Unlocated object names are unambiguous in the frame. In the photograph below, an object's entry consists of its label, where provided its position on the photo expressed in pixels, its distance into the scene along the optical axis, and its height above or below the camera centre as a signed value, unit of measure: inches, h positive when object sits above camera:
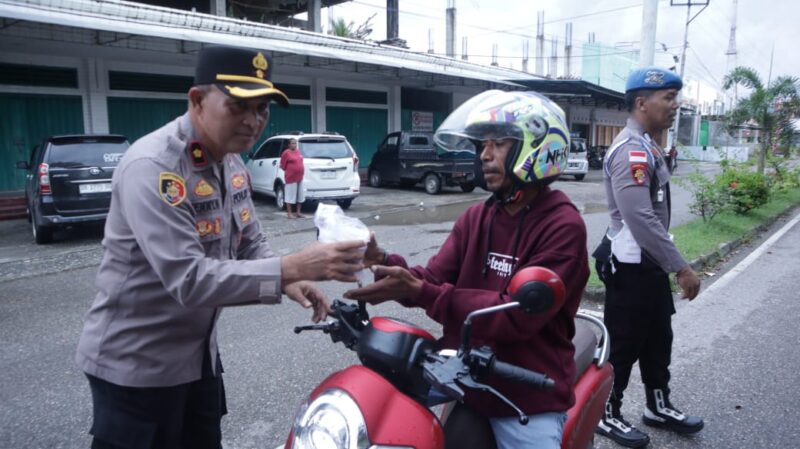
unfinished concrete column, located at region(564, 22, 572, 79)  1772.9 +296.9
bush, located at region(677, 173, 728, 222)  402.6 -33.4
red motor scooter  57.6 -25.0
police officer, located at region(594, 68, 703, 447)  122.2 -21.7
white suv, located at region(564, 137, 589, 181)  906.7 -20.0
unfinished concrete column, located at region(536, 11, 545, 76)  1611.7 +278.9
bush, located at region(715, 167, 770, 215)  435.2 -30.7
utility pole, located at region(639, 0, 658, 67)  417.7 +85.1
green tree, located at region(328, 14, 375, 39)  1048.2 +218.1
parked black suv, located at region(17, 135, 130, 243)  348.5 -21.7
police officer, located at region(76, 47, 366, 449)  63.7 -13.4
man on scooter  71.4 -15.0
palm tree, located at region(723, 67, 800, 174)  558.9 +44.4
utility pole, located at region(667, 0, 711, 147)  1218.4 +290.1
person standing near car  465.7 -22.7
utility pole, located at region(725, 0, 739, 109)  1643.7 +297.2
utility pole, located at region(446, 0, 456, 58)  1268.5 +268.6
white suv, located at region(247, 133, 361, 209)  497.0 -19.0
